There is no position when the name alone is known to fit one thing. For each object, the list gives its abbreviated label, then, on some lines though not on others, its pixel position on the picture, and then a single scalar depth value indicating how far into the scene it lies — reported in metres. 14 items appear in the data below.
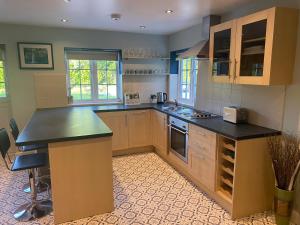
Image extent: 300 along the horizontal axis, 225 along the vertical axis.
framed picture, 3.81
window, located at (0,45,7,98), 3.82
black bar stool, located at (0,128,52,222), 2.22
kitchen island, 2.17
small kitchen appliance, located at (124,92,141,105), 4.45
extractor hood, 3.05
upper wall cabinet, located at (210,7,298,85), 2.07
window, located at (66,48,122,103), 4.27
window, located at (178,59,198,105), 3.97
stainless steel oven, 3.16
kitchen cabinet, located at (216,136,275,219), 2.25
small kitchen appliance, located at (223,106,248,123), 2.69
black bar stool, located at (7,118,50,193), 2.64
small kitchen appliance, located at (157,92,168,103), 4.66
